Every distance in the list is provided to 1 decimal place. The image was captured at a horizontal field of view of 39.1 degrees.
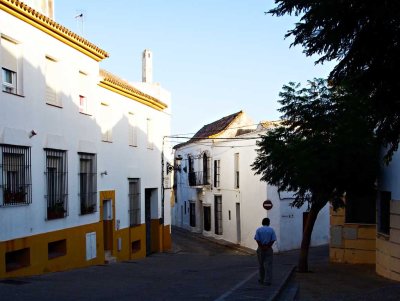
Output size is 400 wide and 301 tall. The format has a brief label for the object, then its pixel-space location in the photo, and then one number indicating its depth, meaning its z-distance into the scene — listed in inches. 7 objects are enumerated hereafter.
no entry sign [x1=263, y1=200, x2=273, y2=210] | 1090.1
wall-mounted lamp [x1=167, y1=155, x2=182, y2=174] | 1216.0
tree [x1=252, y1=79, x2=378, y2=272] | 613.9
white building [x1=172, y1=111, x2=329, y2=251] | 1180.5
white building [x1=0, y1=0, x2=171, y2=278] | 545.3
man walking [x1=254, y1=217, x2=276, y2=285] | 491.5
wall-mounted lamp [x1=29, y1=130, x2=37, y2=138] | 576.6
